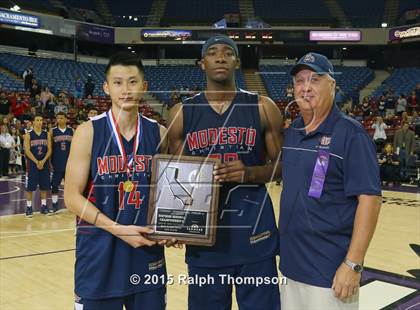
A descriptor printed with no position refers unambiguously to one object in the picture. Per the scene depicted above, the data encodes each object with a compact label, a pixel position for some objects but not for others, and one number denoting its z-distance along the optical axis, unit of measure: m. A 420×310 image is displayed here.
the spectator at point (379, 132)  11.63
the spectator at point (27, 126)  12.00
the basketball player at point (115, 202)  2.16
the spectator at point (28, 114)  13.02
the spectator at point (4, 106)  13.68
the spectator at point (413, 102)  15.47
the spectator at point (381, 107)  14.18
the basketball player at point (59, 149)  7.39
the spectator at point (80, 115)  8.59
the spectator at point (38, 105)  12.31
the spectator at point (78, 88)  15.35
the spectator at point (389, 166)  10.95
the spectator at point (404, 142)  10.95
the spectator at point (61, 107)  10.89
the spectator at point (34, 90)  16.02
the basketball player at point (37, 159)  7.16
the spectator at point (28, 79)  16.80
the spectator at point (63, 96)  13.43
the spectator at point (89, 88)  14.34
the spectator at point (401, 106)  14.70
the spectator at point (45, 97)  13.14
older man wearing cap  1.94
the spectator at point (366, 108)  12.24
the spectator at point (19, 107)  13.89
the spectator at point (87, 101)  8.95
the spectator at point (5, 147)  11.68
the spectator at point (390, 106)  14.77
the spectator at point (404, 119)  12.00
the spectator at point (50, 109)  11.23
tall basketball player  2.34
